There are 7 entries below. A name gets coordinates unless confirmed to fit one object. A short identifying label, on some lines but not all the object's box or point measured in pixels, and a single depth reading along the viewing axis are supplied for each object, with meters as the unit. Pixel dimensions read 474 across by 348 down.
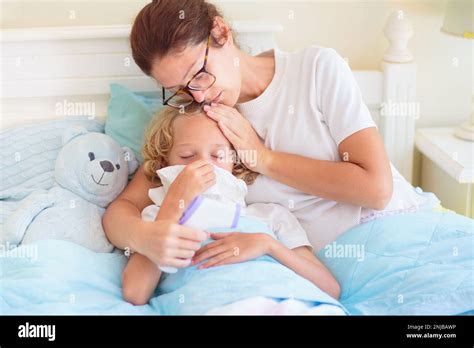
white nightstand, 2.08
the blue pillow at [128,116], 1.92
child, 1.32
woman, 1.52
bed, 1.41
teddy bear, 1.59
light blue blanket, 1.39
